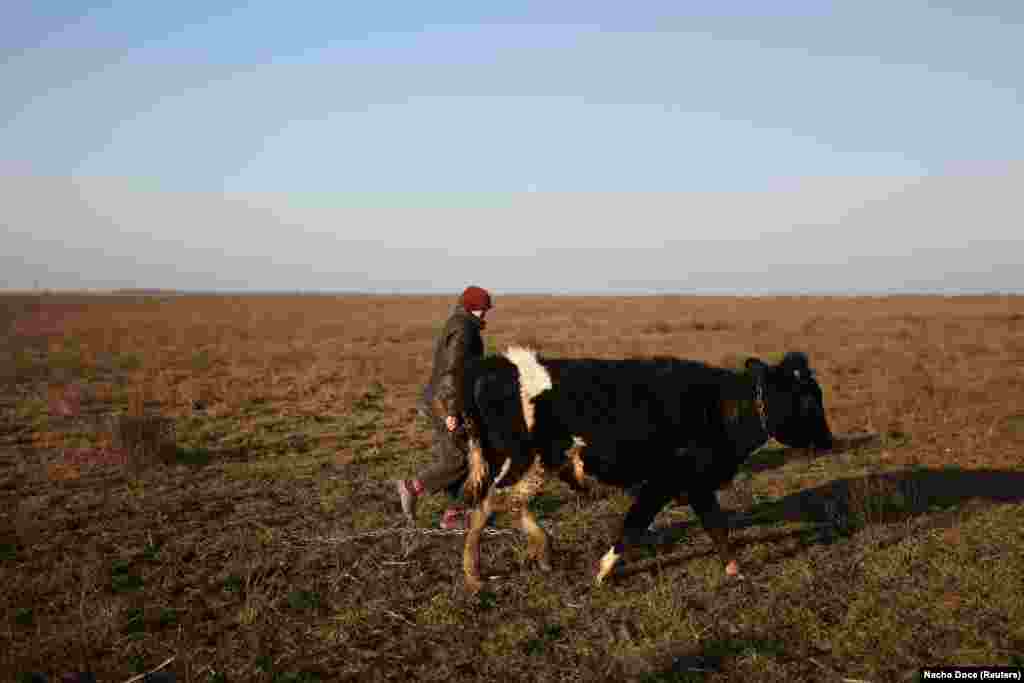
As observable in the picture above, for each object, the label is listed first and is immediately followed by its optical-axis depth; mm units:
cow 5004
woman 5531
